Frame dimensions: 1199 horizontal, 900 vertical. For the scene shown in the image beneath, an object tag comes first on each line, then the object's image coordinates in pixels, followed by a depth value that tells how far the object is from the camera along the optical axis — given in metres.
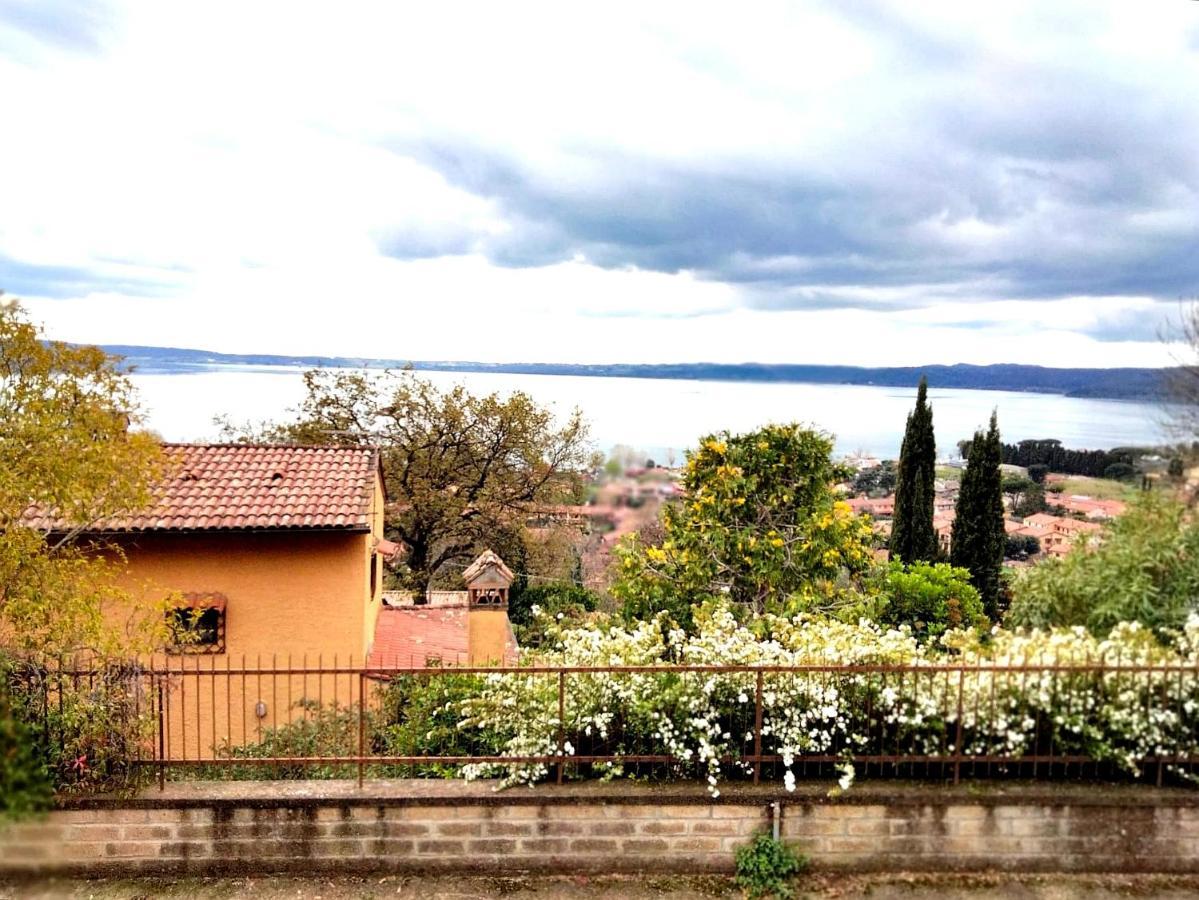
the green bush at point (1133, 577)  6.30
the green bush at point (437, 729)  6.43
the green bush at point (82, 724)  5.91
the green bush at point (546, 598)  26.50
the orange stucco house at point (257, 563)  11.70
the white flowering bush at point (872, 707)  5.86
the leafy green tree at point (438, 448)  25.34
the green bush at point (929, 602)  14.91
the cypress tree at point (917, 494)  22.42
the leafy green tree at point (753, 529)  10.03
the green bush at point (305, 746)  6.38
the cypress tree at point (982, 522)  21.38
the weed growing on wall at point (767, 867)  5.76
